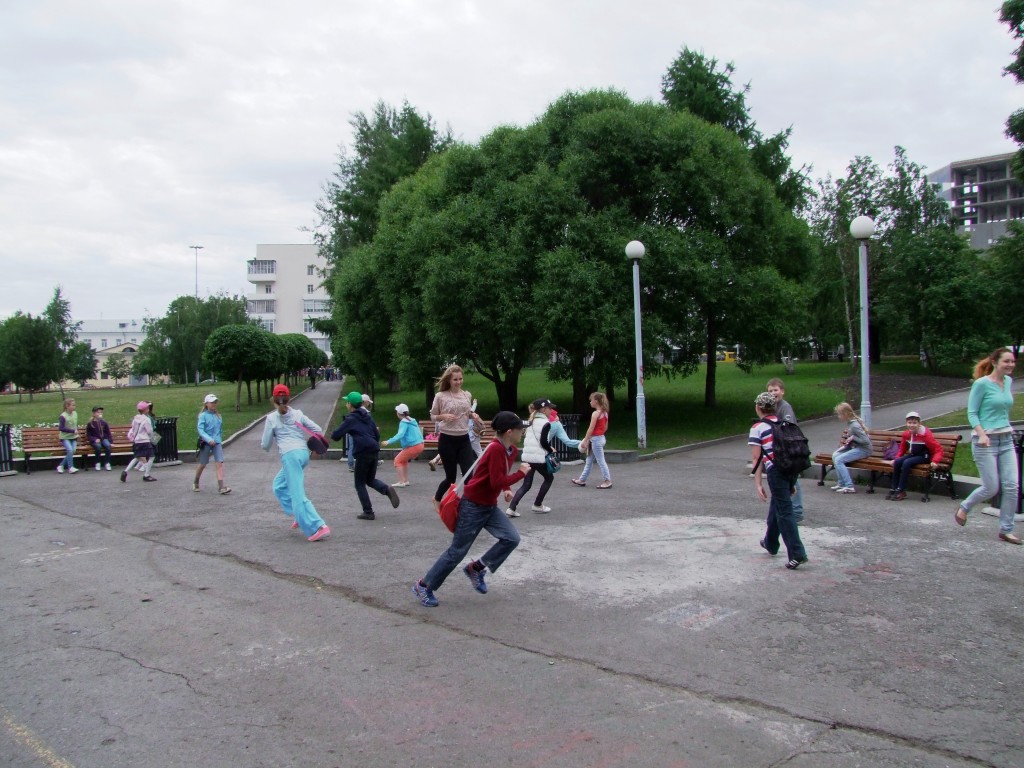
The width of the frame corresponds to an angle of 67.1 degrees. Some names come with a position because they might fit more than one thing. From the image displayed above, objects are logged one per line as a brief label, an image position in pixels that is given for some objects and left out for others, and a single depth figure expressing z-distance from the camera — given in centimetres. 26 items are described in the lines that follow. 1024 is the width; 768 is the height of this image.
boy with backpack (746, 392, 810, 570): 683
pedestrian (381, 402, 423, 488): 1298
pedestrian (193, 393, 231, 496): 1282
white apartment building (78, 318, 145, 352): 14438
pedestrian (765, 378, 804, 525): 771
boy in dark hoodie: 1002
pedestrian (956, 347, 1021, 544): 747
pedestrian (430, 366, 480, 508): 968
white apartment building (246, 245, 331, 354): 11694
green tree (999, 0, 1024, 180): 2550
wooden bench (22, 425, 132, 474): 1728
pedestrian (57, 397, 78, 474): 1659
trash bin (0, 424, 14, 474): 1642
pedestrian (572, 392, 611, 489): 1233
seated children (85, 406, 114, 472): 1700
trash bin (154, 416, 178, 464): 1773
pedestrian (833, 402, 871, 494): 1150
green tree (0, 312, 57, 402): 5400
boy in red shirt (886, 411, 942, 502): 1076
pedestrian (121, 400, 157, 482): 1516
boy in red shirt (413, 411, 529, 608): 610
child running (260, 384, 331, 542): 870
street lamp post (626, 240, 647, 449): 1739
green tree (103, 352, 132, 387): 10681
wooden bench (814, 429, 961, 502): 1076
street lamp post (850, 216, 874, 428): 1352
